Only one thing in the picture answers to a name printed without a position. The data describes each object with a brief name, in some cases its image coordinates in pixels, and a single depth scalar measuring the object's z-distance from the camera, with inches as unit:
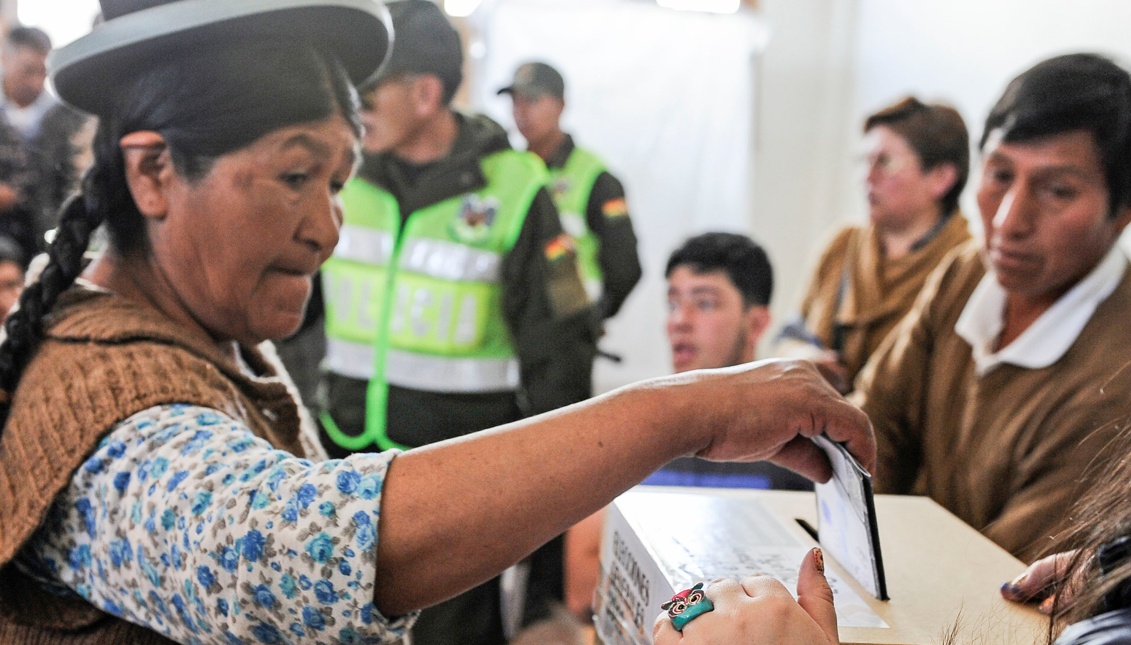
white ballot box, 28.1
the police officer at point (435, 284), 75.8
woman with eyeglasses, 88.5
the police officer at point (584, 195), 124.0
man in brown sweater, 42.8
